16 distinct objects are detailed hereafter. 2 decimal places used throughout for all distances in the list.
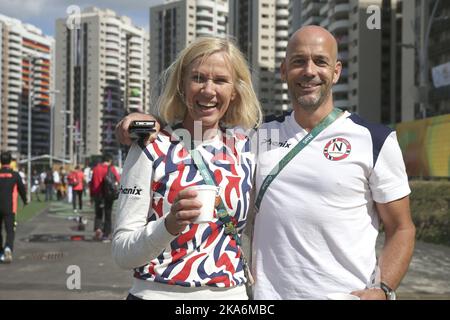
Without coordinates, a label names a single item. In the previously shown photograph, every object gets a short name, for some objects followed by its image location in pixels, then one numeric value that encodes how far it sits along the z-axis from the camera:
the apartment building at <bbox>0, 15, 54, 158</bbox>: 78.31
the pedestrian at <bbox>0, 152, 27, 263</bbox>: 9.89
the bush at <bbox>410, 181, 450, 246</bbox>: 12.48
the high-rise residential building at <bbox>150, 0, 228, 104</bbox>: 85.00
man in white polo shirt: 2.47
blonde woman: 2.29
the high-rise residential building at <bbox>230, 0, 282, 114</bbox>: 116.69
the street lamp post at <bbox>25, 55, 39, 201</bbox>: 32.47
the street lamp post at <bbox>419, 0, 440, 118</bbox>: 58.06
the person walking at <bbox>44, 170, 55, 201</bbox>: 32.02
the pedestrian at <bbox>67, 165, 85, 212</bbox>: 21.73
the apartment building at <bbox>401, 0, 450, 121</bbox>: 57.28
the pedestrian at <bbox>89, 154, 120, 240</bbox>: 12.55
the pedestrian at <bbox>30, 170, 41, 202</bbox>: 34.48
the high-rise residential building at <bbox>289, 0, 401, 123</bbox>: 77.69
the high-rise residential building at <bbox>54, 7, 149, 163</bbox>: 83.31
